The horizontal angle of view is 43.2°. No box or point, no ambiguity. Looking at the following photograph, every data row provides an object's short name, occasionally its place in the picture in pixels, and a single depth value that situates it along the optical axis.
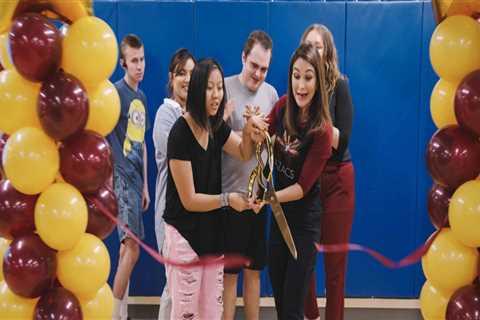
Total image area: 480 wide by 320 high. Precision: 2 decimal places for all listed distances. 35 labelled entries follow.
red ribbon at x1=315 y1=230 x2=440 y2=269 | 2.19
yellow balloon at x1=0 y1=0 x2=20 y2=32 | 2.02
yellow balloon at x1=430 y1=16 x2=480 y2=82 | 2.07
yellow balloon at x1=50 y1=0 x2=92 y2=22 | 2.06
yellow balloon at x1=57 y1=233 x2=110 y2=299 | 2.07
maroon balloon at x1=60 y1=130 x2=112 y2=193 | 2.06
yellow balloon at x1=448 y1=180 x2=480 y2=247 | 2.03
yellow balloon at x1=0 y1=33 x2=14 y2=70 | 2.09
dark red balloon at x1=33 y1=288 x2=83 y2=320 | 2.03
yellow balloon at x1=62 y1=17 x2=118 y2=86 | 2.04
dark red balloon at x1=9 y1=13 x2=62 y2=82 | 1.96
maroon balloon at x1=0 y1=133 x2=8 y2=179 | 2.16
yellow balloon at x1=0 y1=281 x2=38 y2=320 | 2.07
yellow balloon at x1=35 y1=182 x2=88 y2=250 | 2.00
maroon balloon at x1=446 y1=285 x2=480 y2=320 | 2.04
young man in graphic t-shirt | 3.62
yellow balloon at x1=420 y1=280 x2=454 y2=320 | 2.21
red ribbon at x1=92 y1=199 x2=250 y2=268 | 2.17
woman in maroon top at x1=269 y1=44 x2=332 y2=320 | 2.69
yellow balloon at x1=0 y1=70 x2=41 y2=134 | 2.01
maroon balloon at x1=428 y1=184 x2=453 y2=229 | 2.19
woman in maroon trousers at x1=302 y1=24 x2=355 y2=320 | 3.04
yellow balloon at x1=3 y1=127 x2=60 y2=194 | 1.99
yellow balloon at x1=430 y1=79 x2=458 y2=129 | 2.18
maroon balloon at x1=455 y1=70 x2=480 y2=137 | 2.00
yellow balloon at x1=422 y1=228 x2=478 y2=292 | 2.11
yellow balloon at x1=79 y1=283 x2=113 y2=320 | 2.15
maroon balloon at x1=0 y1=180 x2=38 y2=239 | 2.04
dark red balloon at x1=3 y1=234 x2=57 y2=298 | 2.01
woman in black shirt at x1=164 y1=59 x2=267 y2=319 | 2.61
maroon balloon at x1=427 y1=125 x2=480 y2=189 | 2.08
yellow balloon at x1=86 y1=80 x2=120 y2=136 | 2.14
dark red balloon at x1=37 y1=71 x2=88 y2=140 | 1.98
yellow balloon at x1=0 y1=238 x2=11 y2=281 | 2.18
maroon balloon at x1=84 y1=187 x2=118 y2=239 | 2.16
